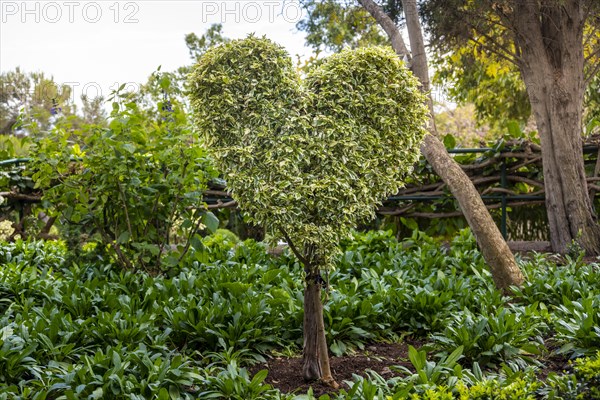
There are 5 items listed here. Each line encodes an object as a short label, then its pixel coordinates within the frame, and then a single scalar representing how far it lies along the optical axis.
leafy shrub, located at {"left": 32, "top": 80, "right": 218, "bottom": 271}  5.11
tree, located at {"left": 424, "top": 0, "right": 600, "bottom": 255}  6.79
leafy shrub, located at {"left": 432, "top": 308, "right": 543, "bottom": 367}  3.86
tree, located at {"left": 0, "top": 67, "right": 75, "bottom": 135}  25.58
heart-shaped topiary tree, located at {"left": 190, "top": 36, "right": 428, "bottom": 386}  3.39
